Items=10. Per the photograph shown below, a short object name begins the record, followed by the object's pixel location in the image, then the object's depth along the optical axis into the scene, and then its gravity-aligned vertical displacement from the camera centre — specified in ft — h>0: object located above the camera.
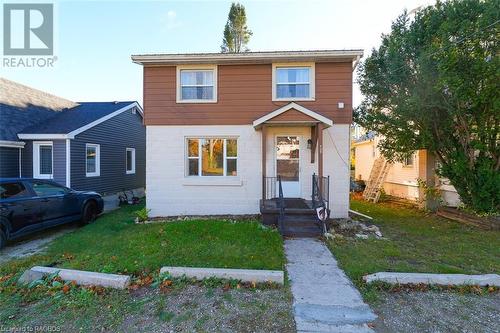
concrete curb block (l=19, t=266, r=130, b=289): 13.29 -5.79
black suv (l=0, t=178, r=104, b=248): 19.35 -3.48
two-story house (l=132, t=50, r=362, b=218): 27.37 +3.62
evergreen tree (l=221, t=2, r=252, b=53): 72.13 +36.54
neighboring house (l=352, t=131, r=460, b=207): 34.68 -1.11
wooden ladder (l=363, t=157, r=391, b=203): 43.29 -2.35
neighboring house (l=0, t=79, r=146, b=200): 34.68 +3.42
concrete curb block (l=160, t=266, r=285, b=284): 13.74 -5.67
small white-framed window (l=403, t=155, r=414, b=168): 40.56 +0.52
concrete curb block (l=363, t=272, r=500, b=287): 13.51 -5.78
